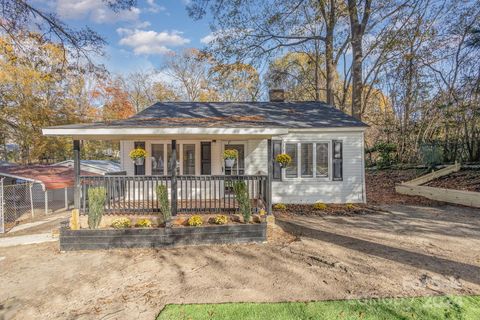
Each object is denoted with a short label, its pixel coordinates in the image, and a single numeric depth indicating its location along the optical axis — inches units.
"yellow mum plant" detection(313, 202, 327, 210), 347.3
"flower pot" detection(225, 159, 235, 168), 295.1
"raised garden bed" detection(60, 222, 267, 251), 216.1
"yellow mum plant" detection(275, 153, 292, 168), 327.3
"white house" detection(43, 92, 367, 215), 364.2
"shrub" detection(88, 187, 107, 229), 225.0
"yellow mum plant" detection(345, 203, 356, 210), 344.5
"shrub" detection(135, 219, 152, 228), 230.4
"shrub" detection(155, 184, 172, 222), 231.1
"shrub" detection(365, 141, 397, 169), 591.2
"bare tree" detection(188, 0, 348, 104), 494.0
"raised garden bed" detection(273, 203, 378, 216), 328.2
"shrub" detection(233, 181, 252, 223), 235.8
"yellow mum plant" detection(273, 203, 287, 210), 346.9
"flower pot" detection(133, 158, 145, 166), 296.0
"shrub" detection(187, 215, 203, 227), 228.8
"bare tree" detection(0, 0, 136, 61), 267.7
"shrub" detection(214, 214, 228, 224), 233.0
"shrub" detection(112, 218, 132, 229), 226.3
